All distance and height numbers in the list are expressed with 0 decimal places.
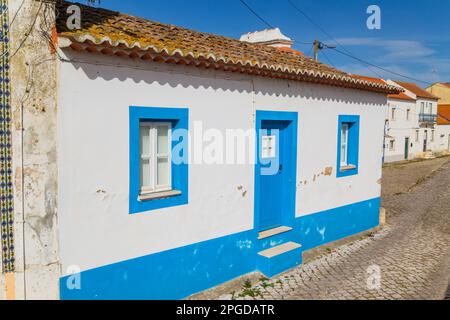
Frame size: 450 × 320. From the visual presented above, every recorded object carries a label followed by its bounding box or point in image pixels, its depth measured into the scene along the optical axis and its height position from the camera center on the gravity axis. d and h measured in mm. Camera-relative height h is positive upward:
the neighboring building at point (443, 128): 44400 +1310
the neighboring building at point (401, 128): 33688 +1060
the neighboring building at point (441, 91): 48638 +6252
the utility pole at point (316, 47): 23794 +5659
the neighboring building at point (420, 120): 36562 +1964
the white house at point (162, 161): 4227 -346
